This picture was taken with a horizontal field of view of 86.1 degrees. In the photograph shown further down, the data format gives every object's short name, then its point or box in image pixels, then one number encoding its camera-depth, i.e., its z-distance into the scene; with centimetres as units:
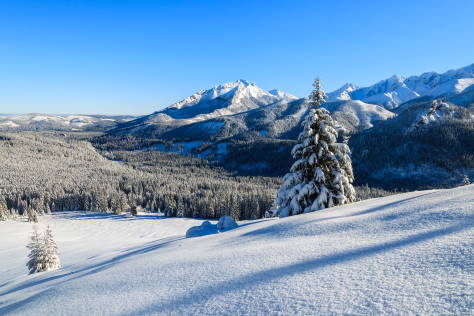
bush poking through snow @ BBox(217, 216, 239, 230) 1647
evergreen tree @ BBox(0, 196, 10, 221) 9065
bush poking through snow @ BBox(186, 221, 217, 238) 1551
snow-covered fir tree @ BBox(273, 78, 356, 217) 1975
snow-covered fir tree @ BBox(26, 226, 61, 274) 3052
